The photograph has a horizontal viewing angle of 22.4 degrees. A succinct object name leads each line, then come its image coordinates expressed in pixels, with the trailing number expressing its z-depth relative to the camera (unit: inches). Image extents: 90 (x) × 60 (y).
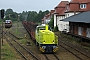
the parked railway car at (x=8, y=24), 2561.5
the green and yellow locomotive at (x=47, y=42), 870.4
